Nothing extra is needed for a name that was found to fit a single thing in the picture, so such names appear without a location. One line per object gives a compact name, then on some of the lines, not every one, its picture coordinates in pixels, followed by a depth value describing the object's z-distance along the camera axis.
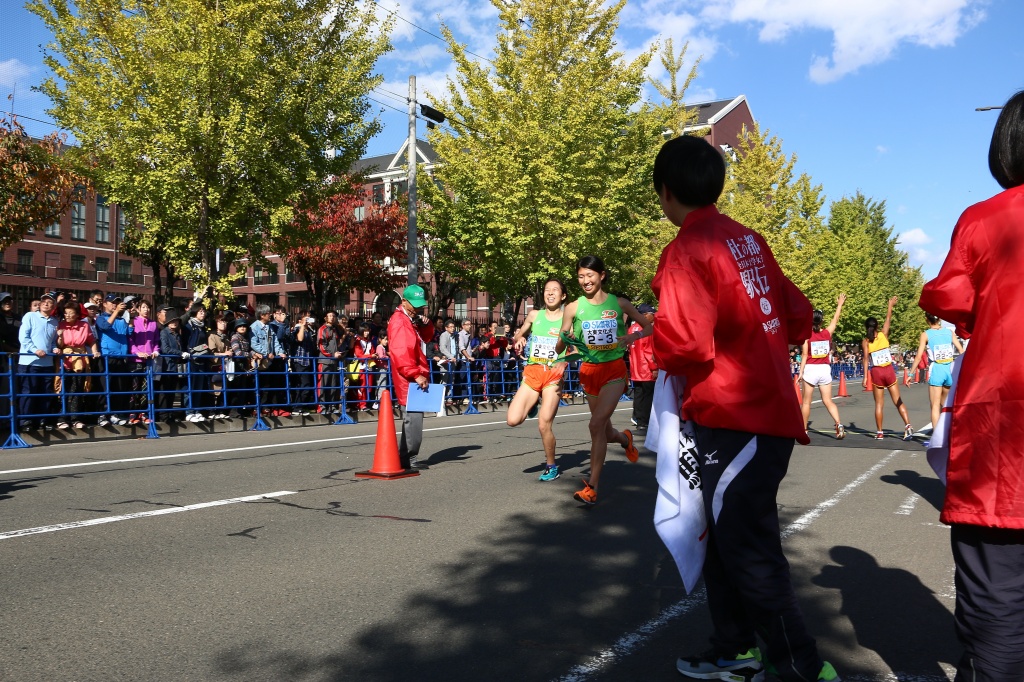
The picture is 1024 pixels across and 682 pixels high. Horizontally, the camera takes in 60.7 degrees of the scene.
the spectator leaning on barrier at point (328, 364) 17.02
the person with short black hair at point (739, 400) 3.02
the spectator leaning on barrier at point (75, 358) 12.59
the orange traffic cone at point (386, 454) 8.66
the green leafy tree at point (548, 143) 25.22
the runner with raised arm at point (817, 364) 14.28
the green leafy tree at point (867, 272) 52.94
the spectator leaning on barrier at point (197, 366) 14.27
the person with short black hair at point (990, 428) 2.30
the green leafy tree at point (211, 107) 18.62
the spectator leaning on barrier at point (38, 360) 12.14
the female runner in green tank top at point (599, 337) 7.41
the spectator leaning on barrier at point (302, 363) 16.80
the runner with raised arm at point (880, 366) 13.88
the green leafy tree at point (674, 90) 35.56
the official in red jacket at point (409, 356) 8.75
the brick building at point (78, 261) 63.56
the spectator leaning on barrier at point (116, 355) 13.10
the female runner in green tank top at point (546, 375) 8.12
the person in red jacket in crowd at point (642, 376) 13.61
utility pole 23.33
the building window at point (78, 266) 67.12
